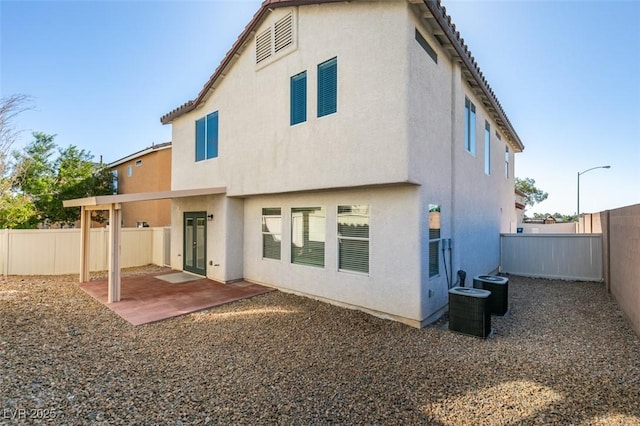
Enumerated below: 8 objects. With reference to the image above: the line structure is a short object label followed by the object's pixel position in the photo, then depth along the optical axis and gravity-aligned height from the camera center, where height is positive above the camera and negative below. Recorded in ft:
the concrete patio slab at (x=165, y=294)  24.71 -7.53
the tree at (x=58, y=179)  63.77 +8.19
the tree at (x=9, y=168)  37.86 +6.02
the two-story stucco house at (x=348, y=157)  21.43 +5.22
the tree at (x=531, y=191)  192.59 +18.17
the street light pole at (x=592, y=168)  80.18 +13.41
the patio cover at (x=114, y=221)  26.53 -0.43
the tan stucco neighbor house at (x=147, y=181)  61.77 +7.43
